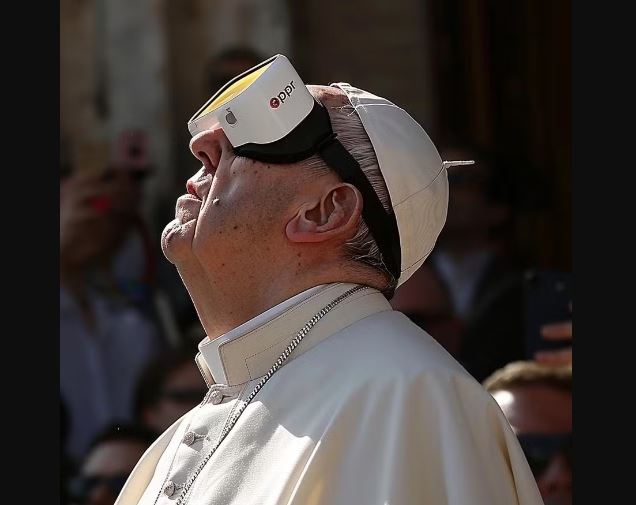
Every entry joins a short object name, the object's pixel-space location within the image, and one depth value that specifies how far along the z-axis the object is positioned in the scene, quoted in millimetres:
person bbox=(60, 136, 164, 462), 15109
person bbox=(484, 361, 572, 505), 10648
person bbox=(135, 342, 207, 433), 13000
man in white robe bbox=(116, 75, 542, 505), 6668
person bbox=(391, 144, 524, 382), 12937
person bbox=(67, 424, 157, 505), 12453
